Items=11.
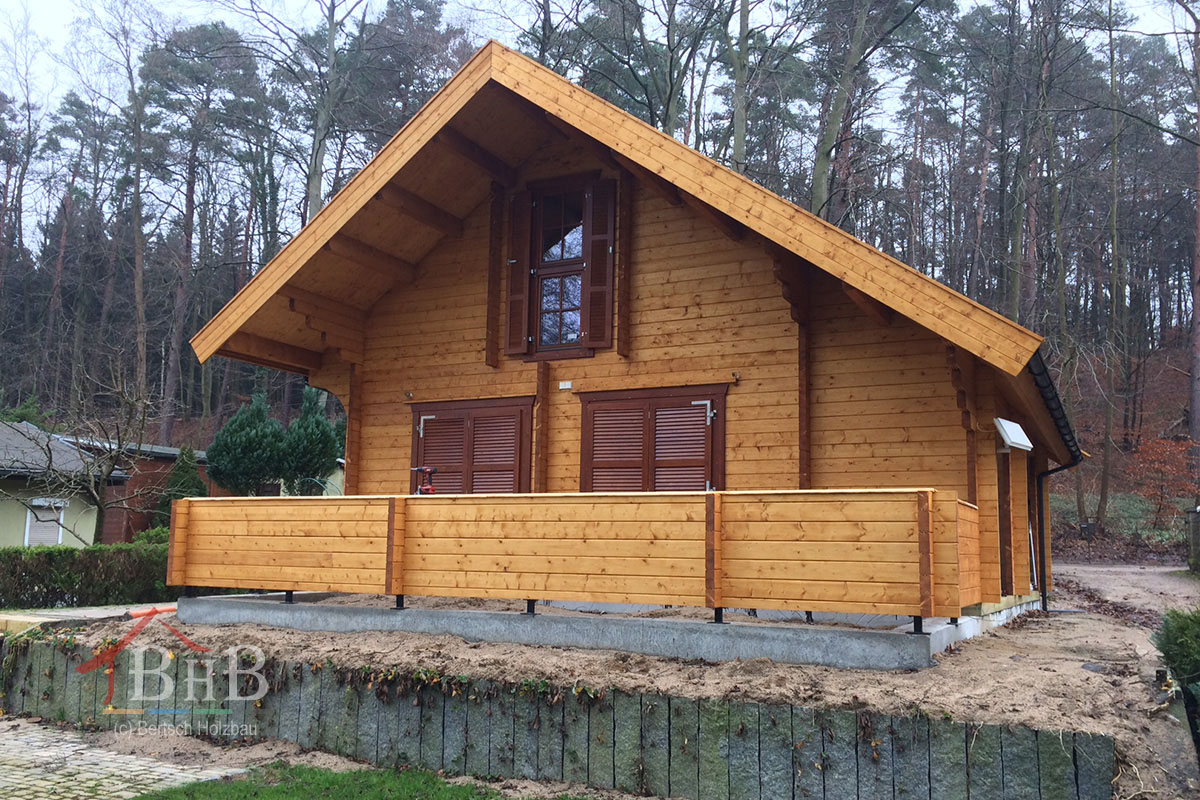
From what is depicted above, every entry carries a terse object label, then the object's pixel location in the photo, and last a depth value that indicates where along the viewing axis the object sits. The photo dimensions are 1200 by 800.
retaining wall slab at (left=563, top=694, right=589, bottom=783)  6.58
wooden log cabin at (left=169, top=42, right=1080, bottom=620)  7.19
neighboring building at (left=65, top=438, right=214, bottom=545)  21.98
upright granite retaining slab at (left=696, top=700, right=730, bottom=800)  6.12
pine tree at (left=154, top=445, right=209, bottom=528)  20.64
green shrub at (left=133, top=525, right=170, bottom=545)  15.20
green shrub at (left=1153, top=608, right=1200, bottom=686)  6.40
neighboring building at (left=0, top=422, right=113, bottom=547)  18.20
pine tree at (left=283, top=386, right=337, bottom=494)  20.59
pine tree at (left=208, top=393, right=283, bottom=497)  20.33
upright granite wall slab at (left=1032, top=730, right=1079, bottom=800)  5.20
